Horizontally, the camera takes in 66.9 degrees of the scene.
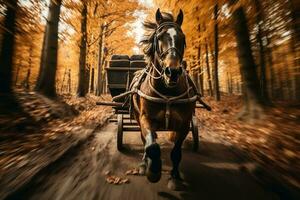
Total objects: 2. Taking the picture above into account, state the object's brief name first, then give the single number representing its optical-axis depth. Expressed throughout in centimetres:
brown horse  304
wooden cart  591
